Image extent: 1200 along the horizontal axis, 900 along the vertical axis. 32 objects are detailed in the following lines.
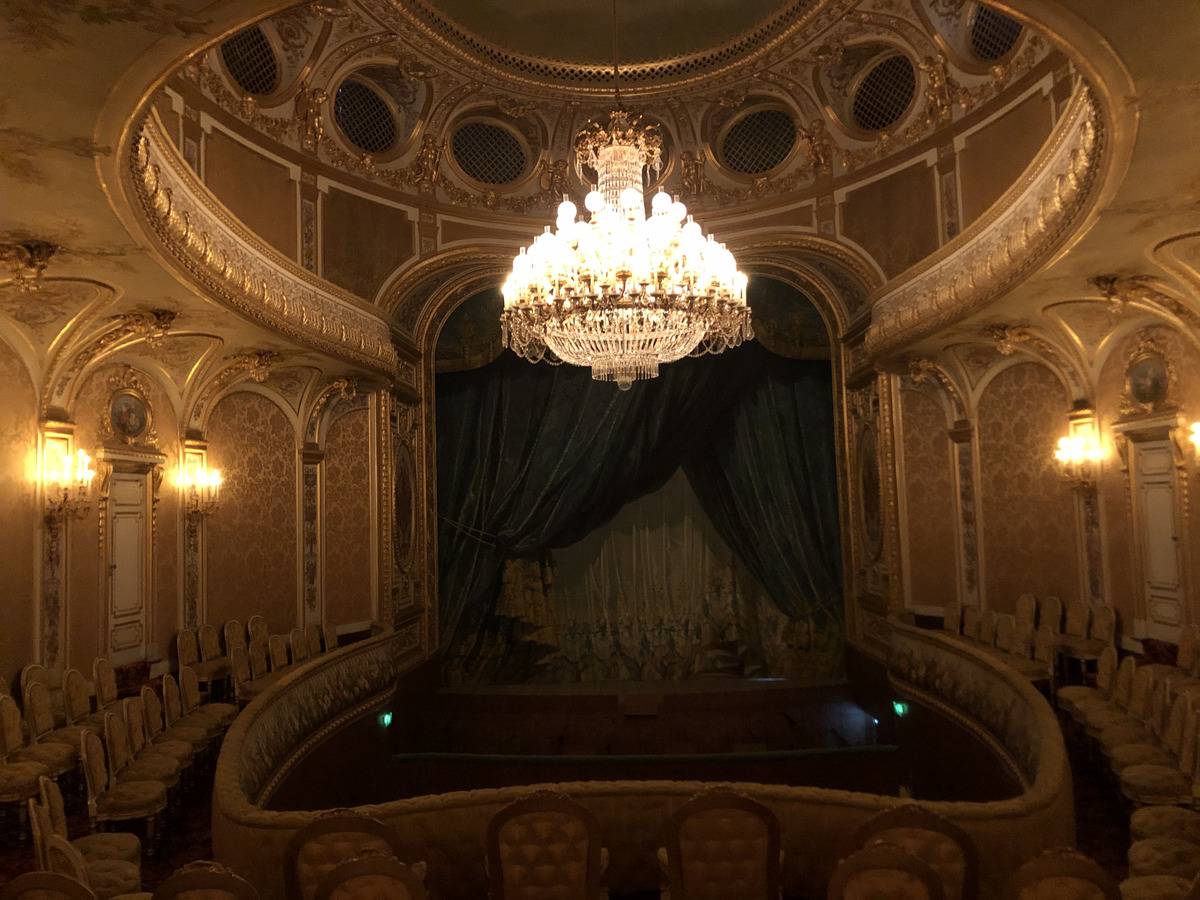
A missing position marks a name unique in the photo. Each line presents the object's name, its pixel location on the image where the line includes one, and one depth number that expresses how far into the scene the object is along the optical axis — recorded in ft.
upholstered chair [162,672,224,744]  24.39
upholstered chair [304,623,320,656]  33.94
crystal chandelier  21.75
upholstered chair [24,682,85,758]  22.54
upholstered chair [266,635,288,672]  31.81
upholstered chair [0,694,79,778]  20.93
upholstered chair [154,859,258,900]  10.73
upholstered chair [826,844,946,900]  10.91
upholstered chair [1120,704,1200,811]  18.25
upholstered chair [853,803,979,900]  12.41
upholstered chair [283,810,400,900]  12.98
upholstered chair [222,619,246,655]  32.42
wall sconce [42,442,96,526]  25.96
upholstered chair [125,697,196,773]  21.75
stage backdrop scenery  41.52
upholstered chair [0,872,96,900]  10.53
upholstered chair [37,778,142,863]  14.96
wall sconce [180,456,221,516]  32.17
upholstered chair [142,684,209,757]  23.13
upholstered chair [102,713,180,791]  20.24
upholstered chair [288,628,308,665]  32.89
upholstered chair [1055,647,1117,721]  24.34
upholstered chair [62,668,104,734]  24.00
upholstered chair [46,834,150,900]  12.70
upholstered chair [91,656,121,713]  25.72
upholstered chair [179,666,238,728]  25.79
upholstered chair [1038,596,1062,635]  31.63
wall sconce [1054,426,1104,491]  30.71
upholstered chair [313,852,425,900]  11.14
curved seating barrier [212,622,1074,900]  14.30
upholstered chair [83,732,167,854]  18.72
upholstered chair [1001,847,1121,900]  10.40
